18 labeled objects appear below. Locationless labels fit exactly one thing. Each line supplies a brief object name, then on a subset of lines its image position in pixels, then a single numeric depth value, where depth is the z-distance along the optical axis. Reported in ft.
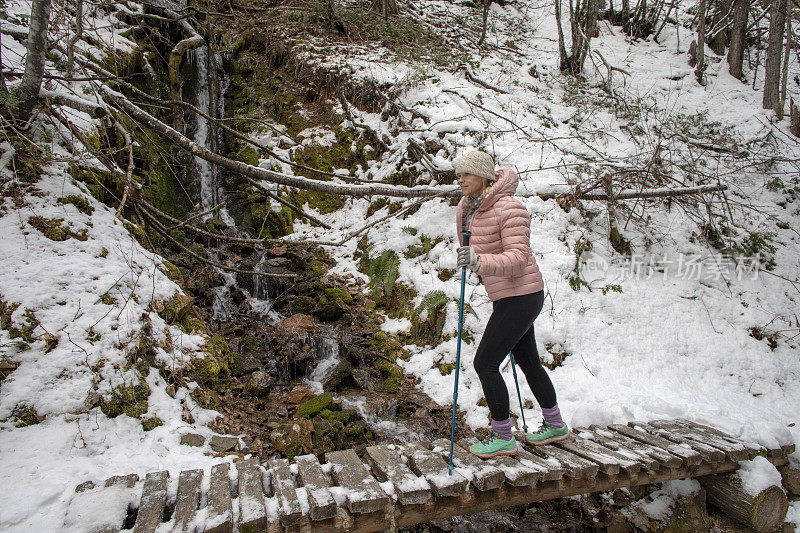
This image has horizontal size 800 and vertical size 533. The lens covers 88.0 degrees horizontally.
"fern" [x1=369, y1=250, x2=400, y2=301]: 21.94
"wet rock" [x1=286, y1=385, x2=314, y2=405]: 16.07
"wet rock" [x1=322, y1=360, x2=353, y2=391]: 17.40
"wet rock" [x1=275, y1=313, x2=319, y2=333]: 20.17
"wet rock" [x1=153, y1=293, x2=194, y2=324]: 15.03
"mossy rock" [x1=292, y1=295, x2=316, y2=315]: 22.00
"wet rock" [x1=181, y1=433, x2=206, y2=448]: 12.02
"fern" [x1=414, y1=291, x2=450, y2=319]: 19.20
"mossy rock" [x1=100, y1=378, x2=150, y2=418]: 11.65
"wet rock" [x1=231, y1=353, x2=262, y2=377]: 16.78
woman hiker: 9.66
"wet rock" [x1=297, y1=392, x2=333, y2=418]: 14.91
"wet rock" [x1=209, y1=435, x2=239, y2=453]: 12.23
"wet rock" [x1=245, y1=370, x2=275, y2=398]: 15.90
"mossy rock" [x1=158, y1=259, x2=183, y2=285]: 17.00
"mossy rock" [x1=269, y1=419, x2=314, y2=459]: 13.05
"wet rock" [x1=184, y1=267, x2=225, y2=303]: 20.33
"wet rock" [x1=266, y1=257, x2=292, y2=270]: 24.08
